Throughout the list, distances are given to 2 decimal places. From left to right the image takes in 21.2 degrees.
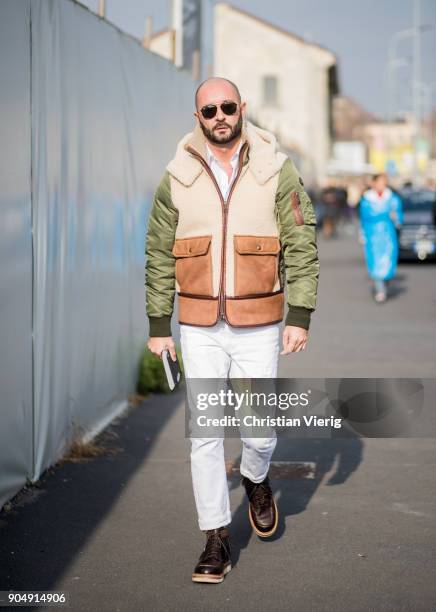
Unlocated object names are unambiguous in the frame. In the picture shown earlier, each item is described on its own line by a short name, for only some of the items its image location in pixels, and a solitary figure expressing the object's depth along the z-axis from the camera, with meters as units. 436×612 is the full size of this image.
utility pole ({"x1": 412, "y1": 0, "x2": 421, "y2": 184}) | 58.62
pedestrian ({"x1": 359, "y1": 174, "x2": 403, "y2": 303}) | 16.94
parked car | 25.00
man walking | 4.89
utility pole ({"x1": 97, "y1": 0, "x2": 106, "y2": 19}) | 7.71
